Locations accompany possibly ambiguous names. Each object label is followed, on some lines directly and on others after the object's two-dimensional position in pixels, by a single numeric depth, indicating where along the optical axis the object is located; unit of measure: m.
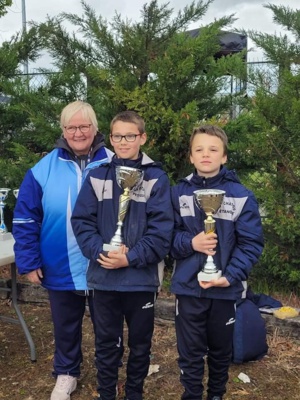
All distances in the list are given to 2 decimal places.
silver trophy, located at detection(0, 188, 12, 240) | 3.84
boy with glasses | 2.55
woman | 2.79
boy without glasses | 2.54
